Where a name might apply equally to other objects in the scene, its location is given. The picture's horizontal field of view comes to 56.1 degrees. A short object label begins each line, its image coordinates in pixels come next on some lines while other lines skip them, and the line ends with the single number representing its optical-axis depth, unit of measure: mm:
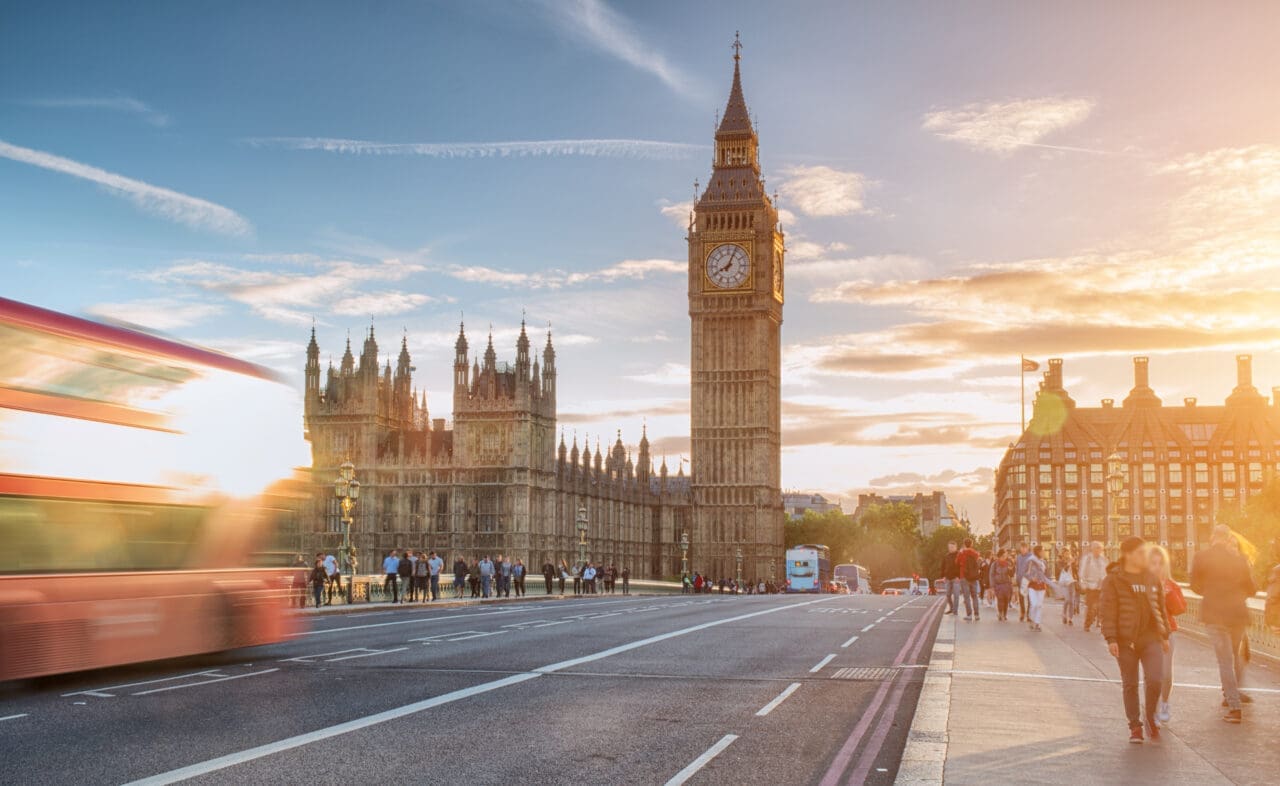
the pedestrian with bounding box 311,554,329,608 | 35188
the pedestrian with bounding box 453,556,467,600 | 45875
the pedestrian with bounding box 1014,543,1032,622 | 26156
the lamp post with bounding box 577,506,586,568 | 60438
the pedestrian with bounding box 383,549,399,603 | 38750
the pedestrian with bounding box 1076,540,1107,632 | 22328
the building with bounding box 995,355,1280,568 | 133375
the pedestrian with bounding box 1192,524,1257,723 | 11922
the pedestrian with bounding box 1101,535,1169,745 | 10336
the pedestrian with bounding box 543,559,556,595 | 54062
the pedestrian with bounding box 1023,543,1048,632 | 24234
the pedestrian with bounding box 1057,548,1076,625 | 27656
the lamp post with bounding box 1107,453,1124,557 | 35375
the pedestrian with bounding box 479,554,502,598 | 45281
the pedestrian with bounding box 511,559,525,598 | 50625
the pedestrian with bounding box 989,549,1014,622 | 28250
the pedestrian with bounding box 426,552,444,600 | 41281
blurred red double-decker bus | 12758
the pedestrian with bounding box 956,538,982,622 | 28031
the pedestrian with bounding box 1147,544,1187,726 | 10703
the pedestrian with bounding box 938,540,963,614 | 28703
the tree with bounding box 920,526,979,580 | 162750
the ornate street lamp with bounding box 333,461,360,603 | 37719
